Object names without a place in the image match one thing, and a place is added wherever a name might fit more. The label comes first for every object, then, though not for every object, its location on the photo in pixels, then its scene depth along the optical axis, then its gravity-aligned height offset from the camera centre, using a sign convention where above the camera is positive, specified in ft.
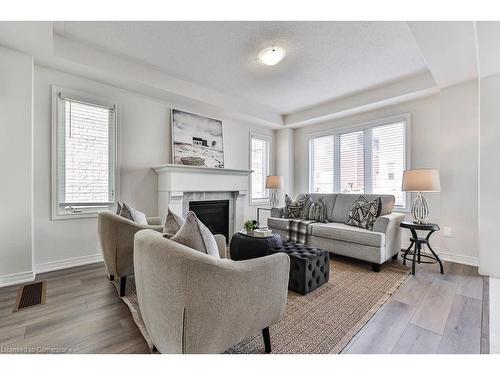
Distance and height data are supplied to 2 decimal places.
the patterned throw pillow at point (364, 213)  10.98 -1.21
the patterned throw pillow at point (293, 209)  13.97 -1.27
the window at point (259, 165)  17.67 +1.64
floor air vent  6.91 -3.37
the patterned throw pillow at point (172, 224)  5.00 -0.79
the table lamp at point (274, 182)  16.16 +0.34
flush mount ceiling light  9.22 +5.19
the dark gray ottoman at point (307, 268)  7.68 -2.69
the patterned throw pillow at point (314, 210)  13.26 -1.30
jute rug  5.23 -3.42
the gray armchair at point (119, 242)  7.39 -1.70
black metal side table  9.48 -1.81
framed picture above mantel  13.35 +2.75
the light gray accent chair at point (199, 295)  3.67 -1.81
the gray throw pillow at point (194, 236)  4.33 -0.91
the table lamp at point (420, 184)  9.80 +0.14
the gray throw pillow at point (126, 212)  8.21 -0.88
